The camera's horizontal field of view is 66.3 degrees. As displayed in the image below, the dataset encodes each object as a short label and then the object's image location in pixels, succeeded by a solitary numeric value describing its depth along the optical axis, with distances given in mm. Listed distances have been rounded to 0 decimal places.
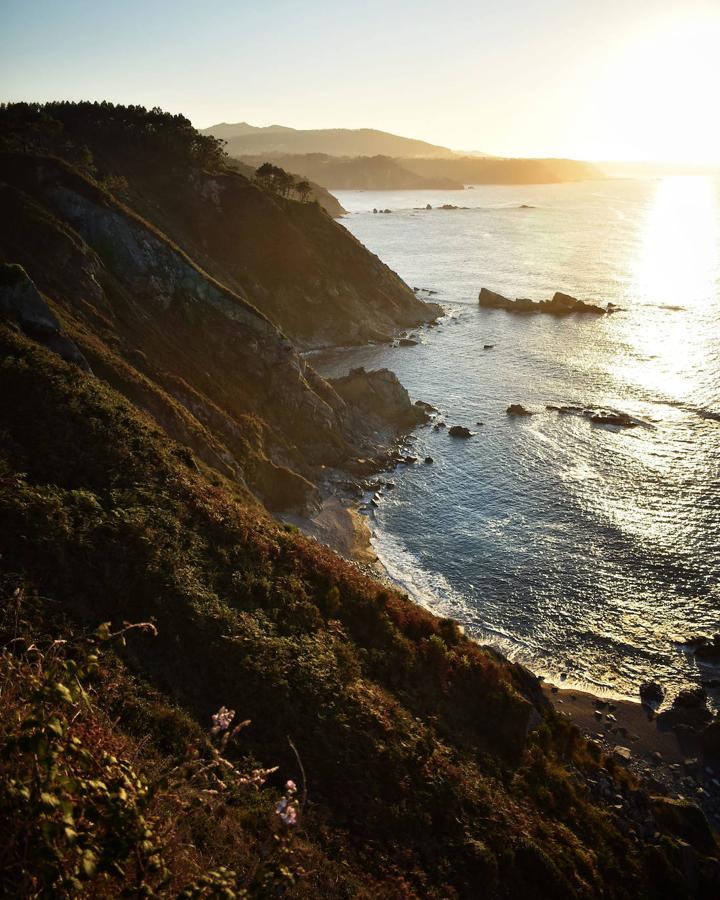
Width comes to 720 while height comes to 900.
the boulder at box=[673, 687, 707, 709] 33031
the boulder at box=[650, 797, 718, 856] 24062
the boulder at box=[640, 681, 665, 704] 33406
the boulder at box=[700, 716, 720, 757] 30500
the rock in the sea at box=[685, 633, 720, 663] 36375
